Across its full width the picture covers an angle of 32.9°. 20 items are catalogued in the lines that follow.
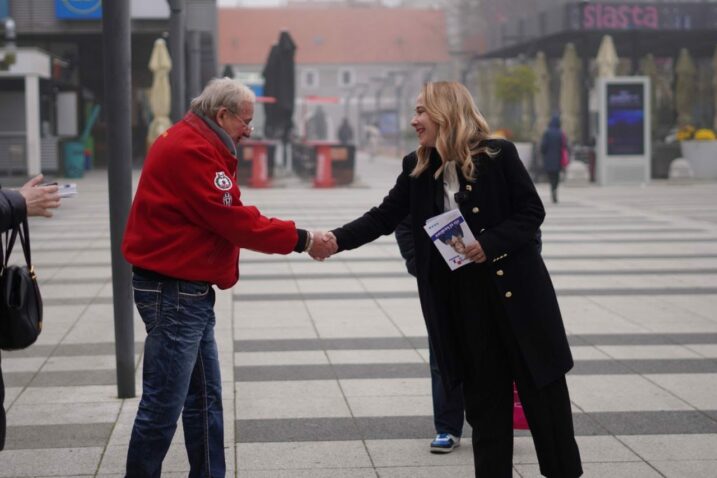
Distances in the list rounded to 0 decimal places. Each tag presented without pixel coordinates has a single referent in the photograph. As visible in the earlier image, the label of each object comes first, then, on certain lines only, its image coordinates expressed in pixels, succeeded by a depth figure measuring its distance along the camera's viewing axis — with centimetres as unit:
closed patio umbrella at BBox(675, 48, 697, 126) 3444
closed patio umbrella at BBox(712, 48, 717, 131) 3359
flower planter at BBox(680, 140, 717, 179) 2955
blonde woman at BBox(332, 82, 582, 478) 439
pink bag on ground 545
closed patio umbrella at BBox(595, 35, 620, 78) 3102
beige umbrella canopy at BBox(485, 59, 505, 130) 4198
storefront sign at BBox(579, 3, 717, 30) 3612
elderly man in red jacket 436
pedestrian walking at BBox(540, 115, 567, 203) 2220
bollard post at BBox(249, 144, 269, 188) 2745
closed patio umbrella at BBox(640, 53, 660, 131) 3744
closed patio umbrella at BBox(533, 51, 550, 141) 3712
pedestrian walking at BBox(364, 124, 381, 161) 5206
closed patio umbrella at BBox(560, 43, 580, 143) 3412
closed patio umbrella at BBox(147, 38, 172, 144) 2998
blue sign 3403
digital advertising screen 2738
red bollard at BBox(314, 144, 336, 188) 2798
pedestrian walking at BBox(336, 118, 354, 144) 4928
